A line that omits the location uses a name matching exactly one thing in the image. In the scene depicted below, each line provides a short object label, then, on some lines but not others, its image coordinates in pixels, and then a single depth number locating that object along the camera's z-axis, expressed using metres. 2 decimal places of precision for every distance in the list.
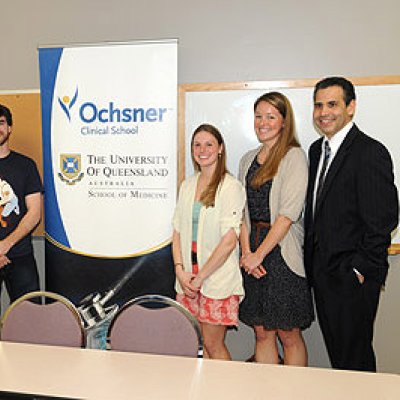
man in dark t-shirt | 3.25
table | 1.47
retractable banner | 3.06
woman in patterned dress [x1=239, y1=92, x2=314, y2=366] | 2.65
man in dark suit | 2.41
